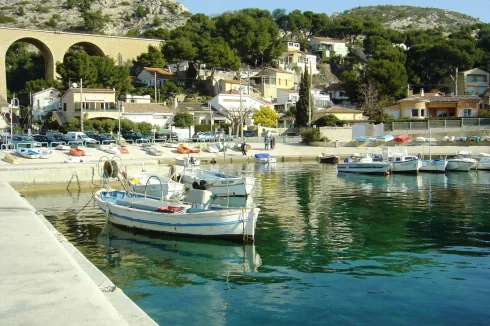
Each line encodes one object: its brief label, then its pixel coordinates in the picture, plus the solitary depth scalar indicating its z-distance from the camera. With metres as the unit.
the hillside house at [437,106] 77.75
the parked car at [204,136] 63.39
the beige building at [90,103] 68.81
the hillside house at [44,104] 76.50
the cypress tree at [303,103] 68.88
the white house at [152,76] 89.56
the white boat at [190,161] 45.37
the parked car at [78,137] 55.16
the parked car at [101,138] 56.87
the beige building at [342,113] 74.62
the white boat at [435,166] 44.56
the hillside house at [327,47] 123.92
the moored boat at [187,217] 18.25
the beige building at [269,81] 94.09
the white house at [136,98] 77.38
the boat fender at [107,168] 27.16
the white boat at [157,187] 25.34
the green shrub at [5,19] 142.50
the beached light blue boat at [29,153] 43.72
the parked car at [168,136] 63.38
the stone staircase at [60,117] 71.10
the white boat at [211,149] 56.22
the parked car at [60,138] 55.69
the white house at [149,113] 70.88
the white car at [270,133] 65.78
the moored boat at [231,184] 29.61
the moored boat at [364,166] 43.53
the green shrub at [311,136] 62.83
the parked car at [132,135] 61.36
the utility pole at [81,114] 64.27
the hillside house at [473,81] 96.75
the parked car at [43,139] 55.47
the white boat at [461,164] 45.31
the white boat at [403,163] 43.66
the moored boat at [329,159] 53.56
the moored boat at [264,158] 51.78
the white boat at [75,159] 42.66
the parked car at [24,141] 50.69
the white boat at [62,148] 49.47
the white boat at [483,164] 46.50
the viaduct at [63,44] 91.56
